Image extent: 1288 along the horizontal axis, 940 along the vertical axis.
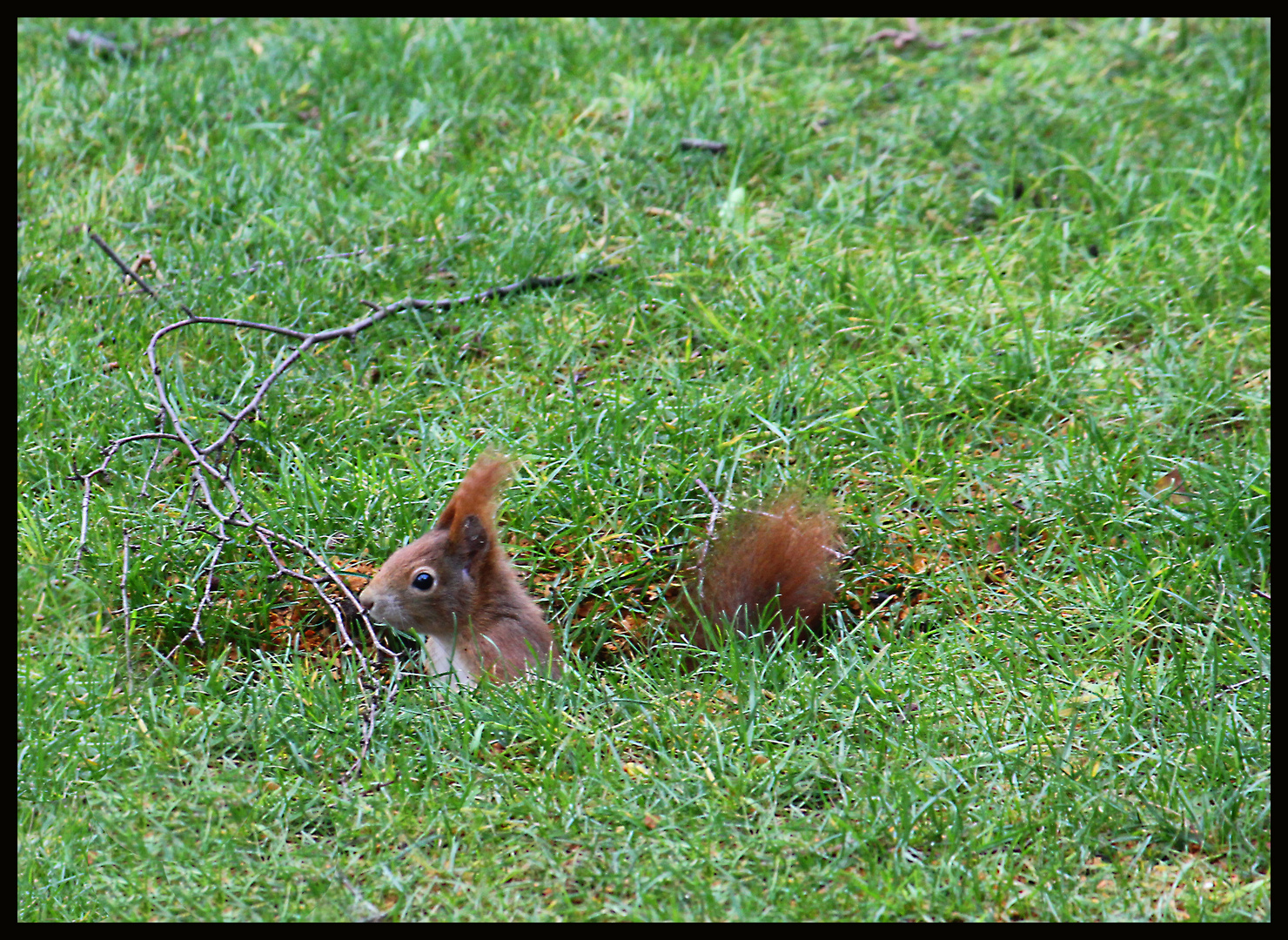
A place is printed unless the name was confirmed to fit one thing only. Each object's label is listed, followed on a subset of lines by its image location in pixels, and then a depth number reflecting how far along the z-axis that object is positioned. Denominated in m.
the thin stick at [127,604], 5.29
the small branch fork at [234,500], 5.37
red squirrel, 5.74
